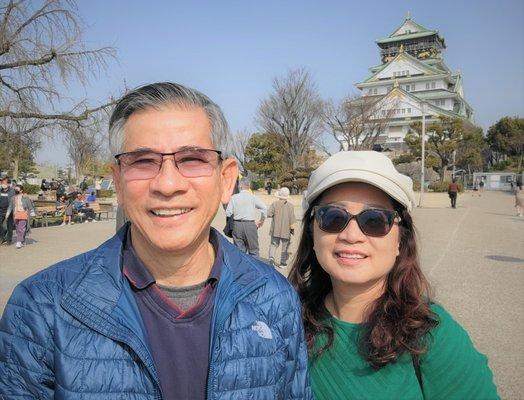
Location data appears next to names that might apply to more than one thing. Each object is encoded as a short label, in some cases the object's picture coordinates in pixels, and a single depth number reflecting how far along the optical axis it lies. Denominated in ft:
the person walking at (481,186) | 161.83
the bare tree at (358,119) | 113.70
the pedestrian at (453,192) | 76.07
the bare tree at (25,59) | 30.25
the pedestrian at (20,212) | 35.73
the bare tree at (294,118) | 119.14
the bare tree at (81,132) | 33.81
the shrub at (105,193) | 119.94
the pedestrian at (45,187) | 110.03
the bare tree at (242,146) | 154.20
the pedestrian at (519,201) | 59.05
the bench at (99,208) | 62.41
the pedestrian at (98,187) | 116.78
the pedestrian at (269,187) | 126.78
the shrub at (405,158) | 137.18
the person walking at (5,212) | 36.63
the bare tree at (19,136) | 31.71
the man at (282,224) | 28.17
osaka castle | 162.61
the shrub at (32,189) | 123.50
